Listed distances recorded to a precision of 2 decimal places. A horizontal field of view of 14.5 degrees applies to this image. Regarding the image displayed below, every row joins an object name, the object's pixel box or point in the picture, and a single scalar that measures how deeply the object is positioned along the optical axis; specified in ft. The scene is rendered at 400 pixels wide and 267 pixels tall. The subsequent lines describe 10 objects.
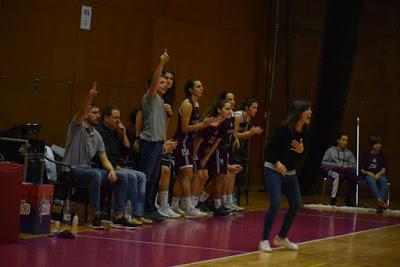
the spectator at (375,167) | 88.27
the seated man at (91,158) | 56.82
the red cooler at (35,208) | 52.02
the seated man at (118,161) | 60.13
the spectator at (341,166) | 89.36
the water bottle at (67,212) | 56.42
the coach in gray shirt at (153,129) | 61.13
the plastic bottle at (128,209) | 60.09
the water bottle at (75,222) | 57.37
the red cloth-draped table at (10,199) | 48.21
